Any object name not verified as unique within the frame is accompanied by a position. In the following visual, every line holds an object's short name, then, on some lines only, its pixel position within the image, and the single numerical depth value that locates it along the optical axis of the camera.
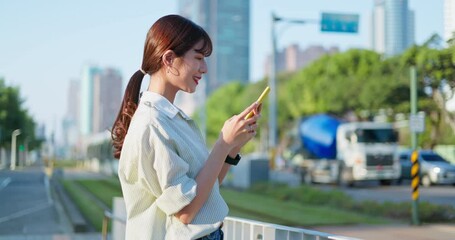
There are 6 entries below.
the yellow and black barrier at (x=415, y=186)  14.60
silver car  27.97
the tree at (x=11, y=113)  55.00
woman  1.96
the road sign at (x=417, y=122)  14.34
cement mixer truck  27.41
